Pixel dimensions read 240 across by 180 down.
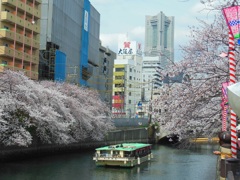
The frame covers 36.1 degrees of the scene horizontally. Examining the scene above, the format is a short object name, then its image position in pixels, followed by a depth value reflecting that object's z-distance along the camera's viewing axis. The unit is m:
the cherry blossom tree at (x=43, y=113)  25.28
